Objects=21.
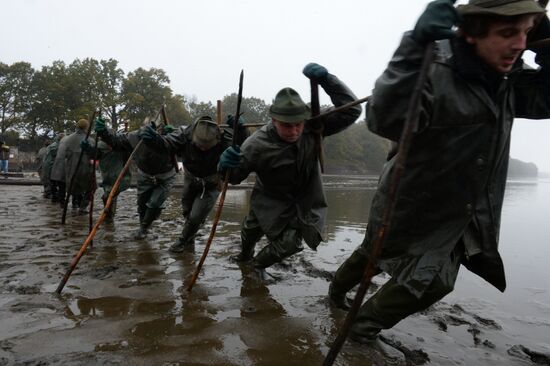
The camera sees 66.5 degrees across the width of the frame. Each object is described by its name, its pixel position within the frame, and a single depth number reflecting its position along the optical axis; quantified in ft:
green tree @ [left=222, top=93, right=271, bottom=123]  253.24
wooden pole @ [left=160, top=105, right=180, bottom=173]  20.81
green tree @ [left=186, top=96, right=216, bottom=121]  222.73
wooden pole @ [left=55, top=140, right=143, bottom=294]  11.86
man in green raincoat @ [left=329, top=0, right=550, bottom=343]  6.88
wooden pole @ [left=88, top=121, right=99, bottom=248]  18.44
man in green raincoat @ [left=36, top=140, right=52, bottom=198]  37.70
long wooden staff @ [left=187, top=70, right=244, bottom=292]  12.49
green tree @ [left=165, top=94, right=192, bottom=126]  157.89
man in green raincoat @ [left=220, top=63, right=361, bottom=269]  12.89
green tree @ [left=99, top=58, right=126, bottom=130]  140.15
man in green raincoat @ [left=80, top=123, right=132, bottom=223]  26.04
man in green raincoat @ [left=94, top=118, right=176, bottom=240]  20.63
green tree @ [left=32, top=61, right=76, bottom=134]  133.49
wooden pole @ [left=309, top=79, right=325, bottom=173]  12.85
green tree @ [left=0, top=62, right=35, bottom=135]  133.18
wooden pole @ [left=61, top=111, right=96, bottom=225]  20.79
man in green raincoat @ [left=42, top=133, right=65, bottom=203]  33.22
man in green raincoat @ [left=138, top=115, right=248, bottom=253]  17.52
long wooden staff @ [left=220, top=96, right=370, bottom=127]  10.39
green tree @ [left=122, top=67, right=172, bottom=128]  145.28
